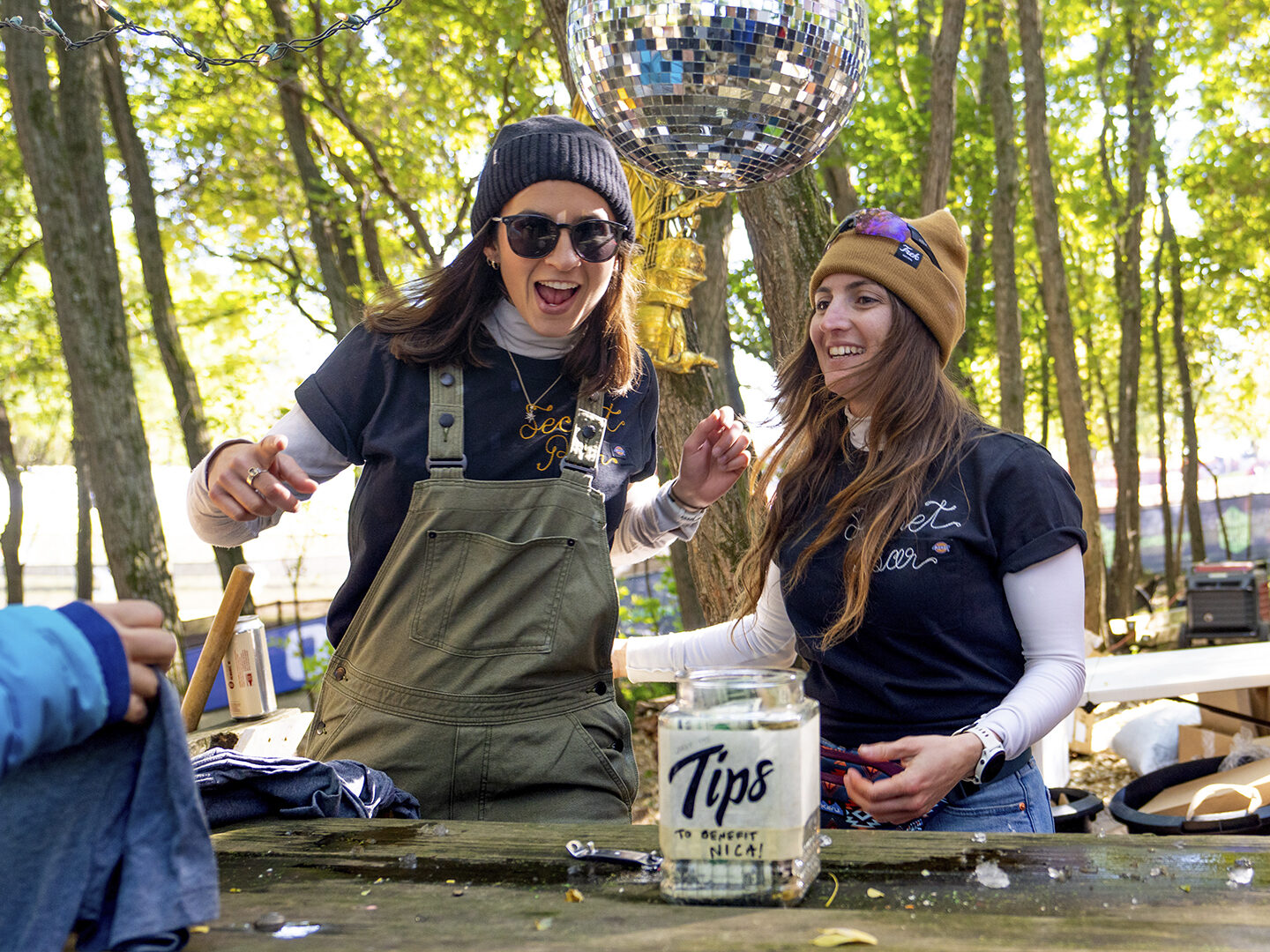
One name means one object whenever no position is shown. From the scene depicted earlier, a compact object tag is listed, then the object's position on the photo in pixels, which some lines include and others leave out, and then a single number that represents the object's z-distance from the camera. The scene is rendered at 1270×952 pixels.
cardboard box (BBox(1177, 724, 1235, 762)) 4.62
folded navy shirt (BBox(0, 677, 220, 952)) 1.05
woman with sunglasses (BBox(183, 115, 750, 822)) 1.96
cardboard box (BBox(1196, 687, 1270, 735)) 4.81
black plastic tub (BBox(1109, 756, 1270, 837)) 2.66
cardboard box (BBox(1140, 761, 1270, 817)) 3.05
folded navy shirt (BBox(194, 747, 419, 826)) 1.61
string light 1.74
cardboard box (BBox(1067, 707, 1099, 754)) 7.00
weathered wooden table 1.08
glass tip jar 1.13
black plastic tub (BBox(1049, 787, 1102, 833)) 3.28
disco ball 1.78
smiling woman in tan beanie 1.88
